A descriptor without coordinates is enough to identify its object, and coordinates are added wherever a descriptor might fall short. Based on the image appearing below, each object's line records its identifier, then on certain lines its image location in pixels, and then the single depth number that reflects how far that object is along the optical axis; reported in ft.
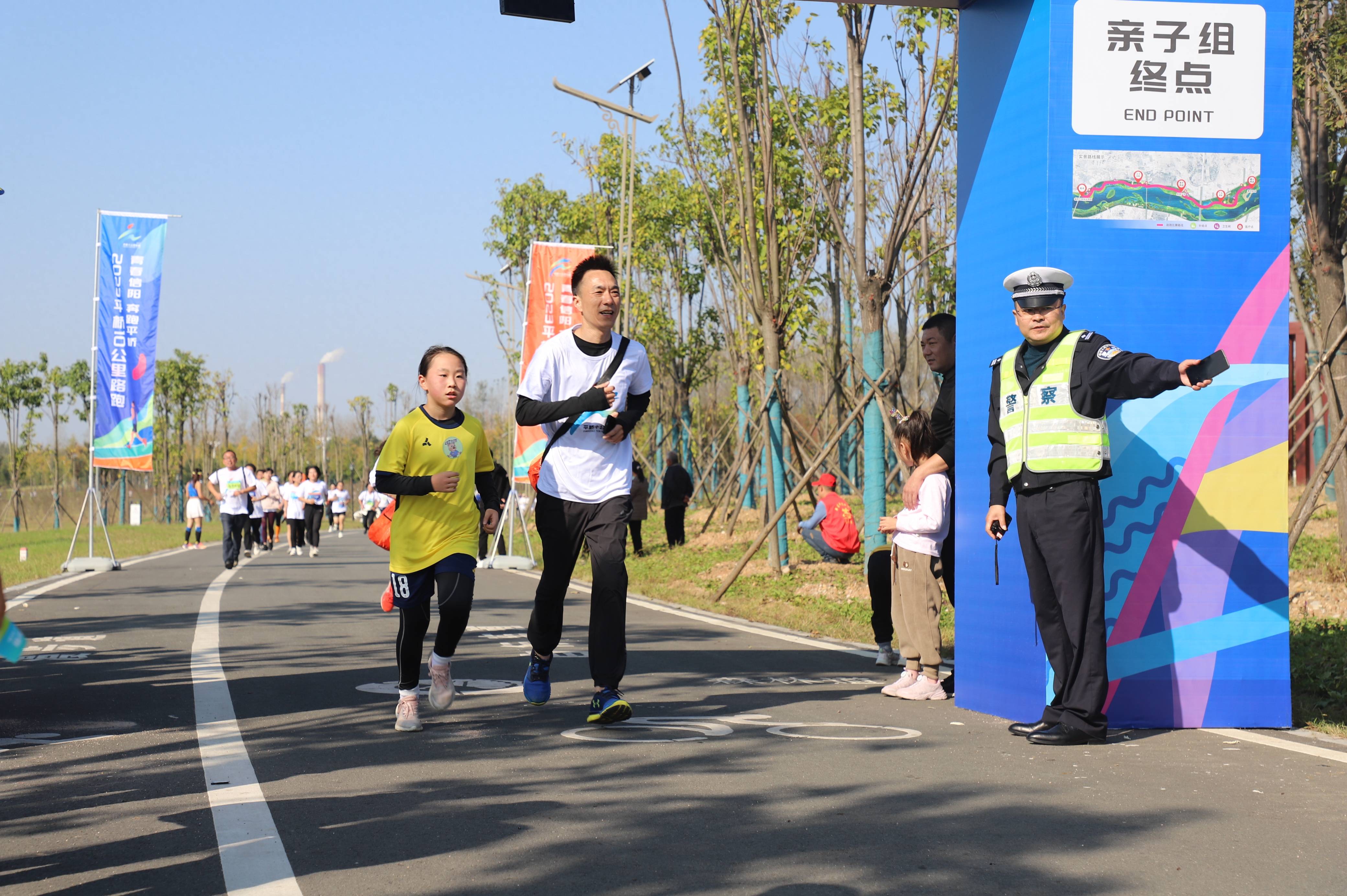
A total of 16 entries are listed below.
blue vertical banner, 64.44
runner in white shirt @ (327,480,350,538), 153.89
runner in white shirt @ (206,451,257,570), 67.41
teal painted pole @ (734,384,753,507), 68.18
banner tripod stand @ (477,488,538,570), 65.87
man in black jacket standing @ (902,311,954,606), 23.34
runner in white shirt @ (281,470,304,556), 84.69
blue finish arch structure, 18.98
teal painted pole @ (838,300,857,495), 94.32
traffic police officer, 17.89
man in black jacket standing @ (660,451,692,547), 68.59
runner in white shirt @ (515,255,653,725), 20.03
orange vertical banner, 64.28
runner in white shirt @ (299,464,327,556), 85.30
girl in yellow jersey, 19.74
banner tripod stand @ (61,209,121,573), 64.03
